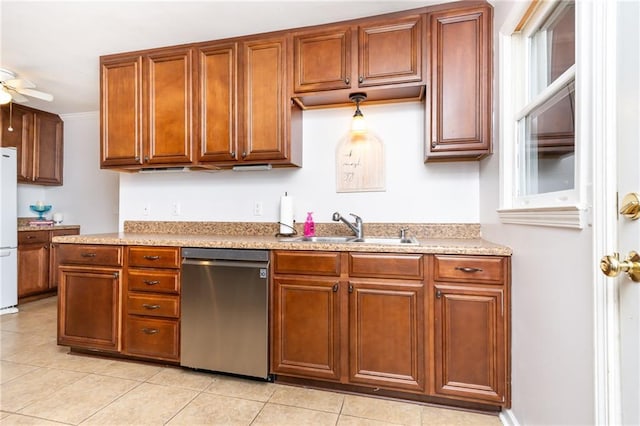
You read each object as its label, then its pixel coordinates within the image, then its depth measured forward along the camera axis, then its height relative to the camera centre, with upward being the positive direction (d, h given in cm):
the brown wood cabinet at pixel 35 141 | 378 +91
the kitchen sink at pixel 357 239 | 226 -18
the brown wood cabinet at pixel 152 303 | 218 -62
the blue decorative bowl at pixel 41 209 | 422 +6
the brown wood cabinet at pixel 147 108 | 249 +84
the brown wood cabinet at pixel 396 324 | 172 -63
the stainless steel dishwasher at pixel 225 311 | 200 -62
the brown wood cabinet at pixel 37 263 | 377 -60
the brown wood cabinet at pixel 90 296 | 229 -60
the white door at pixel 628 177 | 82 +10
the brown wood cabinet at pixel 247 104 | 230 +81
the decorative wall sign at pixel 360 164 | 244 +39
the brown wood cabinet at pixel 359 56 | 208 +107
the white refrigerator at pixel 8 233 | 345 -20
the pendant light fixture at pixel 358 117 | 227 +71
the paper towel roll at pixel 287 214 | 250 +0
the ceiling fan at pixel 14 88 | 288 +117
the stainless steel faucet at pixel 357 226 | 235 -9
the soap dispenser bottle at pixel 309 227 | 248 -10
